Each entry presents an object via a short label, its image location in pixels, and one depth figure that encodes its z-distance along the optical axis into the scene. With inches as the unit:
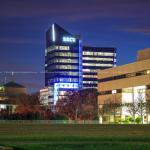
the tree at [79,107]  6860.2
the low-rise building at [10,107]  7307.1
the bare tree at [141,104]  5177.7
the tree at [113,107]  5753.0
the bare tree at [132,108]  5359.3
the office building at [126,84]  5605.3
